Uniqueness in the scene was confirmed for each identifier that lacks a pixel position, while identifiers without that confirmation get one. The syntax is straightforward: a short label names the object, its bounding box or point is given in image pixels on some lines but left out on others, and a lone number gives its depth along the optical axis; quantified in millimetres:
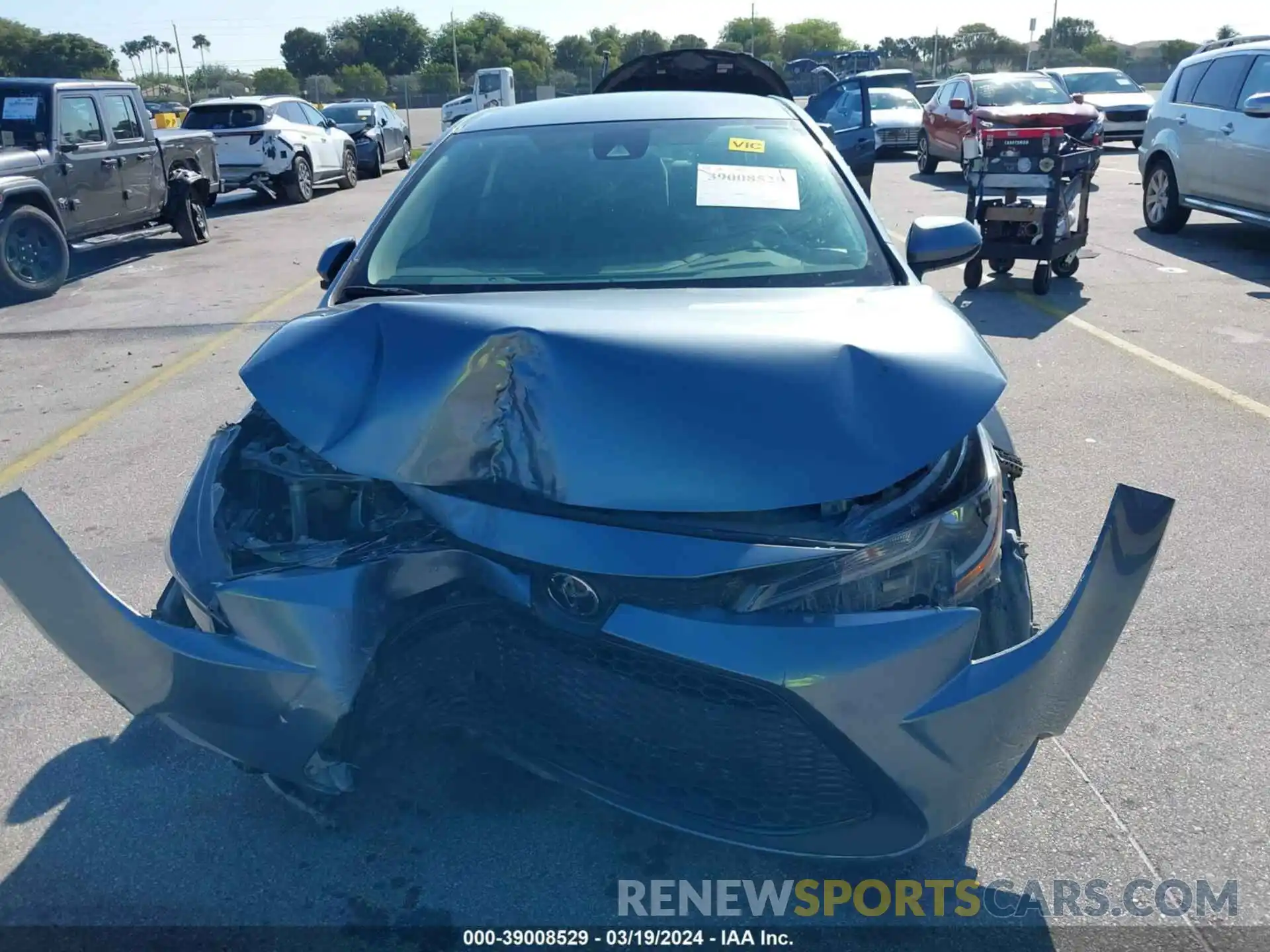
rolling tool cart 8461
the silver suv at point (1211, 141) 9602
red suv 14773
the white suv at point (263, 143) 16703
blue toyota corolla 2068
